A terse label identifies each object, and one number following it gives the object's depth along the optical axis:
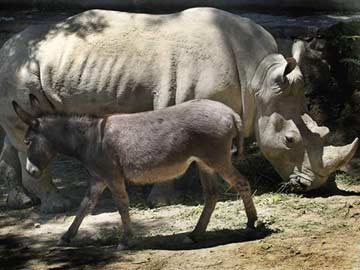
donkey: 13.36
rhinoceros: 15.81
